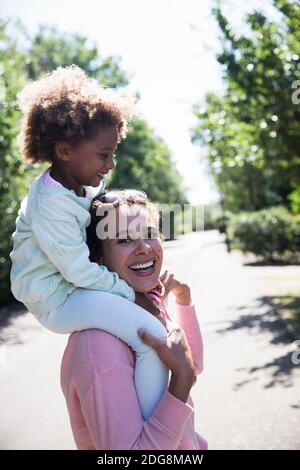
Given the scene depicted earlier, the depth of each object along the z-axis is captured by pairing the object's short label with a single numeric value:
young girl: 1.70
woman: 1.59
